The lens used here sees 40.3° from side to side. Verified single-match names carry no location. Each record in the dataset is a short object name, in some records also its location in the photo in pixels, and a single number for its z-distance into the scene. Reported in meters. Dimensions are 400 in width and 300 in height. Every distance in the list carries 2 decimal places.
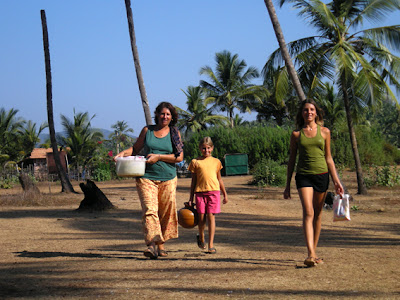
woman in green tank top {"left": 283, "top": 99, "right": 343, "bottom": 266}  5.73
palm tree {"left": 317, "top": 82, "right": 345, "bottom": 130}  45.81
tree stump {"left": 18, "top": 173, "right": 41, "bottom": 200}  15.86
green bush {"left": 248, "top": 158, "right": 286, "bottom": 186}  23.20
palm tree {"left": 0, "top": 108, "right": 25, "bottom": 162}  42.62
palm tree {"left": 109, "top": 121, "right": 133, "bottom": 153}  87.06
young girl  6.79
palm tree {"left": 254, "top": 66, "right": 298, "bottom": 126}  16.66
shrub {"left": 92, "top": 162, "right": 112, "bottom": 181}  34.94
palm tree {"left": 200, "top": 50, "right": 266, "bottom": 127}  49.75
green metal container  33.41
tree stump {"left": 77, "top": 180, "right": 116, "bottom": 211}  13.29
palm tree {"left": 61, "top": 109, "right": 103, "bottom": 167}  41.53
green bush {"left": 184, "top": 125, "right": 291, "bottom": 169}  36.41
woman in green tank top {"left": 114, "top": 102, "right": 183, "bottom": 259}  6.14
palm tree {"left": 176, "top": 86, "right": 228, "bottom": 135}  49.47
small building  36.53
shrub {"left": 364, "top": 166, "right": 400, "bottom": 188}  21.17
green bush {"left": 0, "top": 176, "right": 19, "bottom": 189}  27.27
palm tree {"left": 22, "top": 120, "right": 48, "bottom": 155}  46.38
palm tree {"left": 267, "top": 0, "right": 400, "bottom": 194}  15.95
